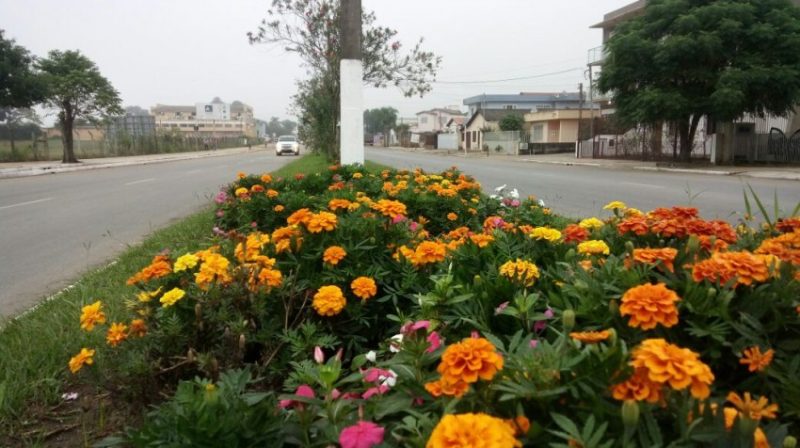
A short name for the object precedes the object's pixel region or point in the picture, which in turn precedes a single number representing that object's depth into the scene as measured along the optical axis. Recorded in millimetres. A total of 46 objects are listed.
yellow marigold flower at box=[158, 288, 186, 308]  2189
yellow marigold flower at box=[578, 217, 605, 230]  2688
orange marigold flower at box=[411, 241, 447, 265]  2412
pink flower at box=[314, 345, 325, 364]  1628
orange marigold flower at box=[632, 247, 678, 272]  1729
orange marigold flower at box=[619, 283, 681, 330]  1325
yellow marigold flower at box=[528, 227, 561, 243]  2533
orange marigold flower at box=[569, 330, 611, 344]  1335
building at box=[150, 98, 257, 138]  122812
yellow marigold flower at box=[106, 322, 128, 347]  2186
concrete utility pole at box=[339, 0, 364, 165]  8617
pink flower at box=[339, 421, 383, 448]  1161
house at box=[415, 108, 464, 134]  99531
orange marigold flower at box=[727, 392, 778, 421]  1113
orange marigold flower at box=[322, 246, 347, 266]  2406
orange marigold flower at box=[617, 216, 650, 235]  2217
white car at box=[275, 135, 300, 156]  40875
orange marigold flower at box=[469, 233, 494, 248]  2554
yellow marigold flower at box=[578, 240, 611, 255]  2143
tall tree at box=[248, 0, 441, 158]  16297
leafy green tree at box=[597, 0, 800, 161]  18828
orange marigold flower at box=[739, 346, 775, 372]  1346
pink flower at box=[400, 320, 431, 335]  1599
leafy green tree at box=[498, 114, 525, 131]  52719
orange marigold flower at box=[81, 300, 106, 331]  2236
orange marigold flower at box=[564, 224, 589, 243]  2436
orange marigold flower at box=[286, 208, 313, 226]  2729
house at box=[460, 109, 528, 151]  58919
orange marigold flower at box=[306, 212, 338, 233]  2619
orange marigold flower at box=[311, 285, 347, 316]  2109
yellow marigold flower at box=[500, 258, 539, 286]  2025
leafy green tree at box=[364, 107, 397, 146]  113875
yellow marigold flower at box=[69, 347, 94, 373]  2066
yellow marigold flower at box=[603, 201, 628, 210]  2825
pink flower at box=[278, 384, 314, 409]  1456
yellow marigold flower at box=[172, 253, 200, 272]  2395
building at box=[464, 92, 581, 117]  69438
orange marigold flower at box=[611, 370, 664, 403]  1128
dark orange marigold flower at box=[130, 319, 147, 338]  2201
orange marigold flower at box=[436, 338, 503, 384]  1169
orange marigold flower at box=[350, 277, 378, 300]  2268
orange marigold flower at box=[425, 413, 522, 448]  992
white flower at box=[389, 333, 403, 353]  1682
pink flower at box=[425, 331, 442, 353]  1584
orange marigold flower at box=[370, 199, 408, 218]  2986
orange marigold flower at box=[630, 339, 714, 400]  1060
